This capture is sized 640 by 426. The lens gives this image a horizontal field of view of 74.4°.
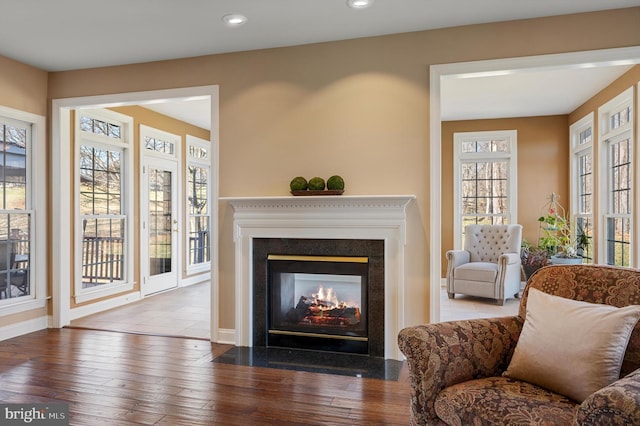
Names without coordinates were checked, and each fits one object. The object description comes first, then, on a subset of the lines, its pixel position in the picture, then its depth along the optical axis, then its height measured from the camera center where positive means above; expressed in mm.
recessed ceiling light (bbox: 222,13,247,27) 3104 +1430
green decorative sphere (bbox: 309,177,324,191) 3449 +213
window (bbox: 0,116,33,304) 4020 +1
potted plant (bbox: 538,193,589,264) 5757 -414
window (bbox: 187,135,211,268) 7078 +179
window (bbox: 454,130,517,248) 6695 +498
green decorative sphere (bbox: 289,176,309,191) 3469 +215
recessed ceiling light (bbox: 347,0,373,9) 2887 +1430
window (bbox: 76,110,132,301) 4910 +75
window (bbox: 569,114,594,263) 5793 +419
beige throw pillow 1582 -545
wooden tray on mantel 3418 +148
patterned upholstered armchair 1540 -641
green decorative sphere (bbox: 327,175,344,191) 3396 +218
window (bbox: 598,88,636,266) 4660 +361
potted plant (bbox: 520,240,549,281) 6075 -723
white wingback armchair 5605 -765
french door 5914 -209
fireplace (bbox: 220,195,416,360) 3365 -301
